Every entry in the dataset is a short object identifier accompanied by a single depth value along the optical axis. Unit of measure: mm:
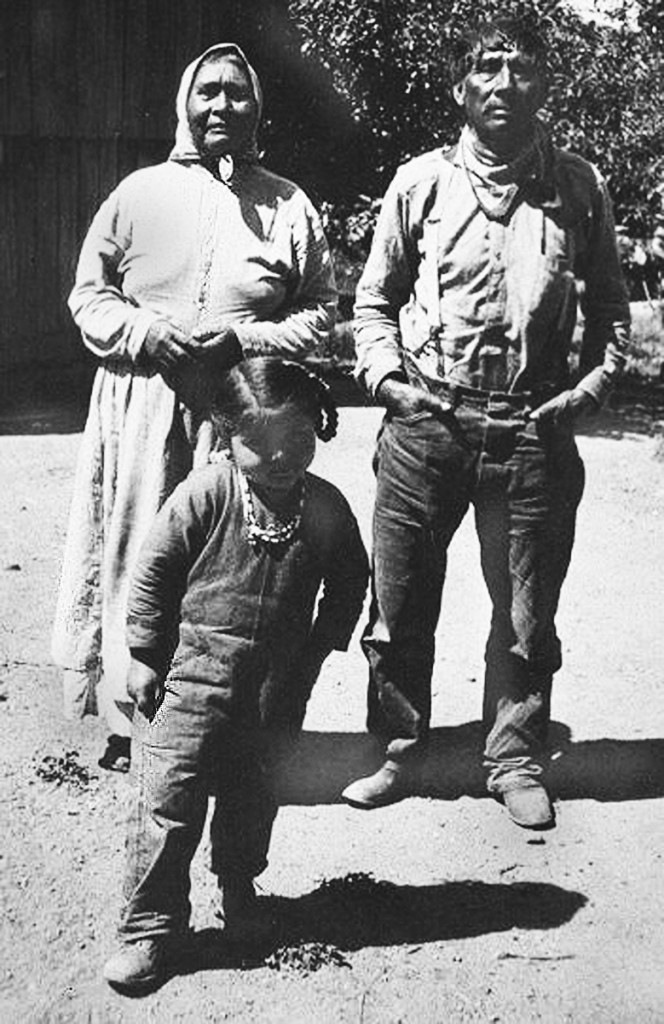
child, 3117
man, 3850
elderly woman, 3854
